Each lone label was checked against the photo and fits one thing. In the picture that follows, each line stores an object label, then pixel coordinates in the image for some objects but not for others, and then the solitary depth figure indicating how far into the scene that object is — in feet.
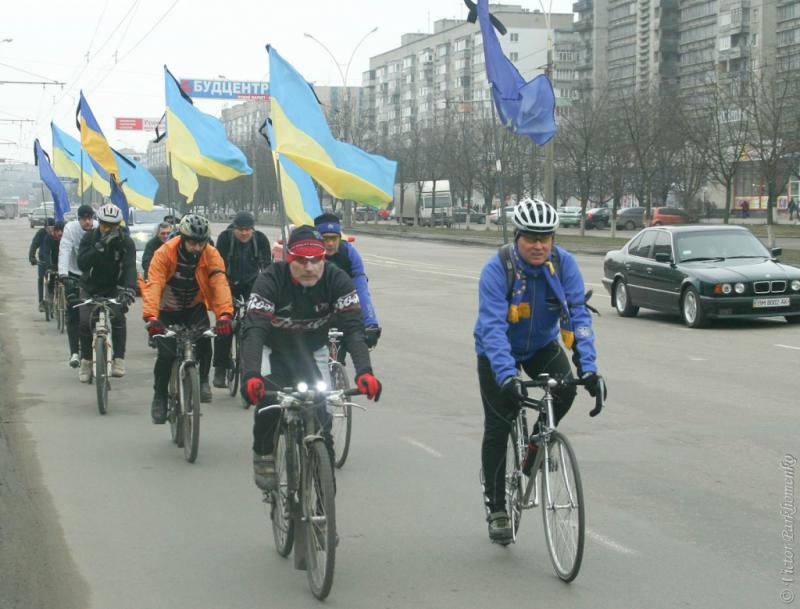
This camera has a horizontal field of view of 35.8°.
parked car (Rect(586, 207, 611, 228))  234.58
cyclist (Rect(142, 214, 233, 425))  28.81
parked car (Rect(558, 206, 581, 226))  239.91
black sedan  55.62
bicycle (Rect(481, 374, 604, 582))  17.21
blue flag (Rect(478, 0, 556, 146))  60.90
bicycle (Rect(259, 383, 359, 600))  16.80
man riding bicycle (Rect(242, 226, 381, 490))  18.92
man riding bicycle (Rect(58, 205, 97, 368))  41.73
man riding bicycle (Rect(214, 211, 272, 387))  38.86
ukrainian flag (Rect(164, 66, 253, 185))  51.31
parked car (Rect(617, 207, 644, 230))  225.76
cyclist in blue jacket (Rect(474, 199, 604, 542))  18.11
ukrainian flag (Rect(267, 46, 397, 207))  36.96
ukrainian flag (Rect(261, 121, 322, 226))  40.19
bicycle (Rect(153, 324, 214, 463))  27.25
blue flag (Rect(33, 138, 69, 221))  71.08
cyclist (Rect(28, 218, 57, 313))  61.16
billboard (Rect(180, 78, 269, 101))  187.73
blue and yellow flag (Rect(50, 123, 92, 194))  83.09
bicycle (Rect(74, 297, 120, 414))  33.50
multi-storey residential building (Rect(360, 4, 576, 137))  443.32
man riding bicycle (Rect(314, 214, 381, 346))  29.22
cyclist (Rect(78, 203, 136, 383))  36.01
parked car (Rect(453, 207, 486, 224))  300.81
